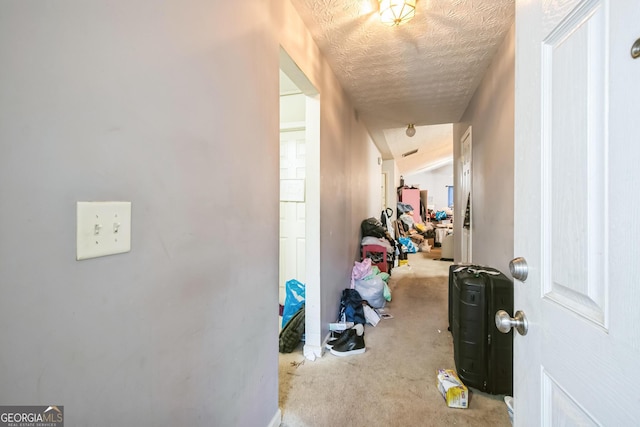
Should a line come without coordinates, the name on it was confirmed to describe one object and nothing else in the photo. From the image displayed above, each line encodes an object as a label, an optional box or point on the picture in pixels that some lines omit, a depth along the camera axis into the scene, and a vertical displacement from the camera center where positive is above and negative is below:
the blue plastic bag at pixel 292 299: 2.56 -0.82
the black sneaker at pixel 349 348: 2.25 -1.11
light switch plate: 0.58 -0.04
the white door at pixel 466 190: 3.18 +0.29
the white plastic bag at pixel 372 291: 3.10 -0.89
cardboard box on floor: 1.67 -1.11
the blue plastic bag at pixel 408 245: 6.79 -0.79
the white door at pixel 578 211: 0.44 +0.00
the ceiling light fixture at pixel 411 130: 4.23 +1.31
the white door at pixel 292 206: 3.03 +0.08
